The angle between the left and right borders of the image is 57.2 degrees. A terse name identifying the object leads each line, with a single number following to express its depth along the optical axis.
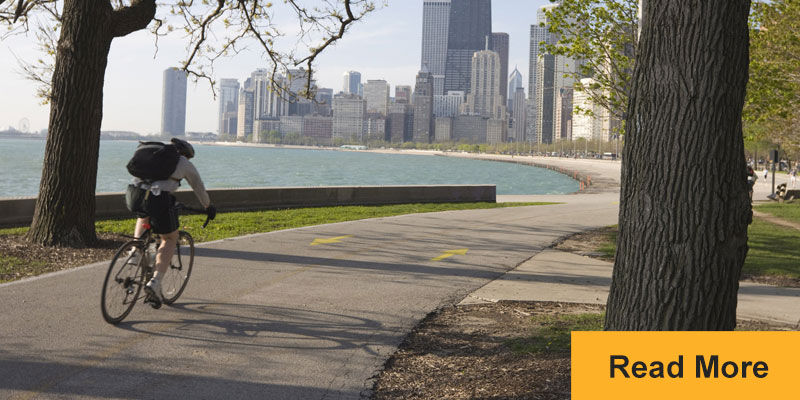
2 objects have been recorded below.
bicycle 6.16
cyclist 6.28
